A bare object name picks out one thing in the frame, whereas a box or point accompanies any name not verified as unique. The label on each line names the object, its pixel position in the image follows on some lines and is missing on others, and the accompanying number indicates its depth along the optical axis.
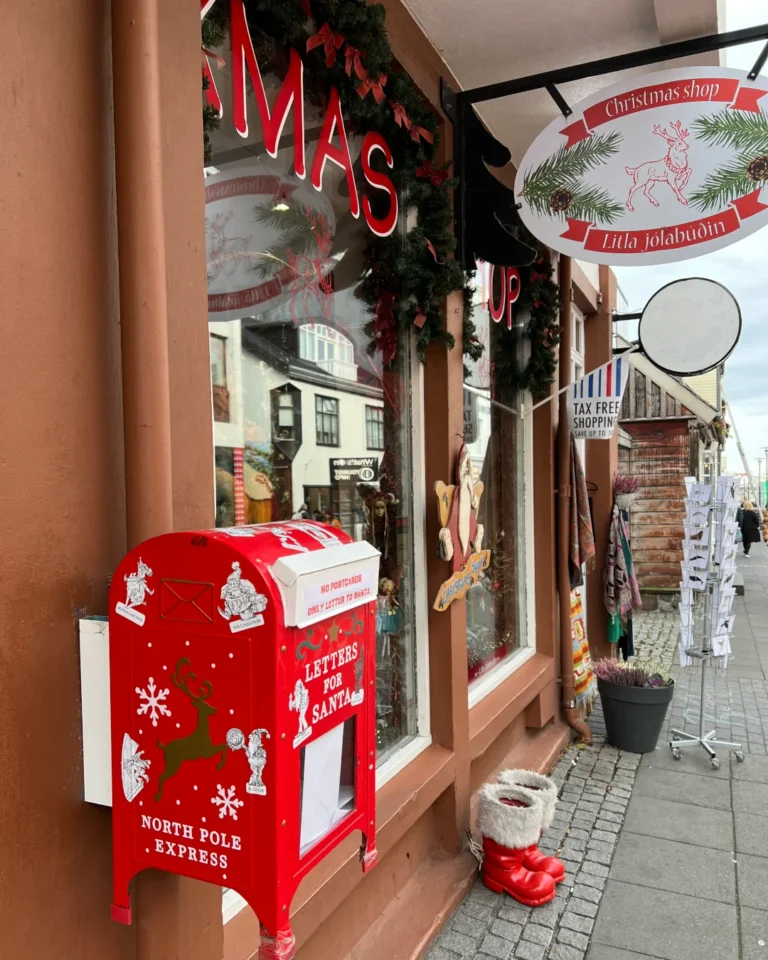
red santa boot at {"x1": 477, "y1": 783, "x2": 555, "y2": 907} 3.20
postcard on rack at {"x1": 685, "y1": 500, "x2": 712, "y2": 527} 5.17
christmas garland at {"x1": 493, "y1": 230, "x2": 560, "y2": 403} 4.86
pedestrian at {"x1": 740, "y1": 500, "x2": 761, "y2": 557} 21.86
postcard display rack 5.14
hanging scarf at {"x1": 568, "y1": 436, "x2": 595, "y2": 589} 5.41
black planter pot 4.96
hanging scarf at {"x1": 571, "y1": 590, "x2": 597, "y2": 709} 5.52
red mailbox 1.33
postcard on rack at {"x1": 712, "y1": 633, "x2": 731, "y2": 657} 5.15
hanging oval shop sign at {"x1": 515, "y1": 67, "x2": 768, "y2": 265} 2.54
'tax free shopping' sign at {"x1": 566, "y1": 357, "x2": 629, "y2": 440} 5.02
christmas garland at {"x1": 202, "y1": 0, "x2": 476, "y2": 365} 2.29
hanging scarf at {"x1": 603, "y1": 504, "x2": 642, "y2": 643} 6.32
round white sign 4.85
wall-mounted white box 1.45
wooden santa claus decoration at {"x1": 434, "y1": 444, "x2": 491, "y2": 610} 3.19
